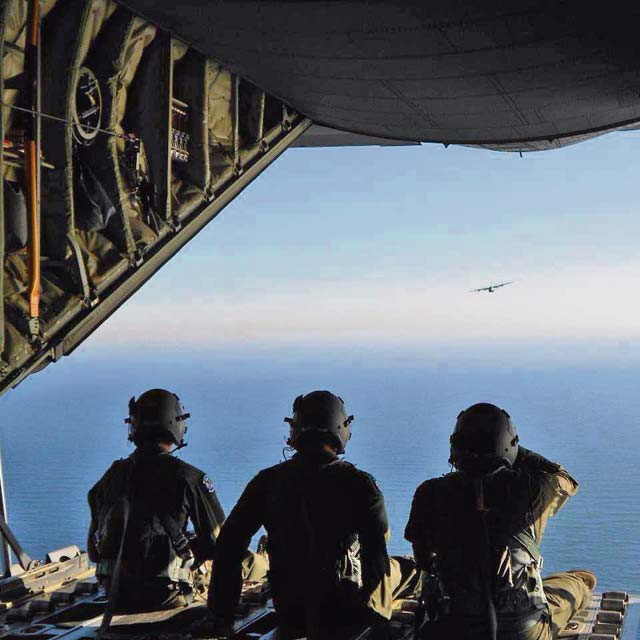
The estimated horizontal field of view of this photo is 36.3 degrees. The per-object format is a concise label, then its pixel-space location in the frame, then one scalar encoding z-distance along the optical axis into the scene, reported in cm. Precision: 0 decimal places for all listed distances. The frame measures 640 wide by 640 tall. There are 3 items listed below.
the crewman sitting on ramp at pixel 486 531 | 396
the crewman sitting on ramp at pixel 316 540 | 416
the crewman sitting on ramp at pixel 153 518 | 479
